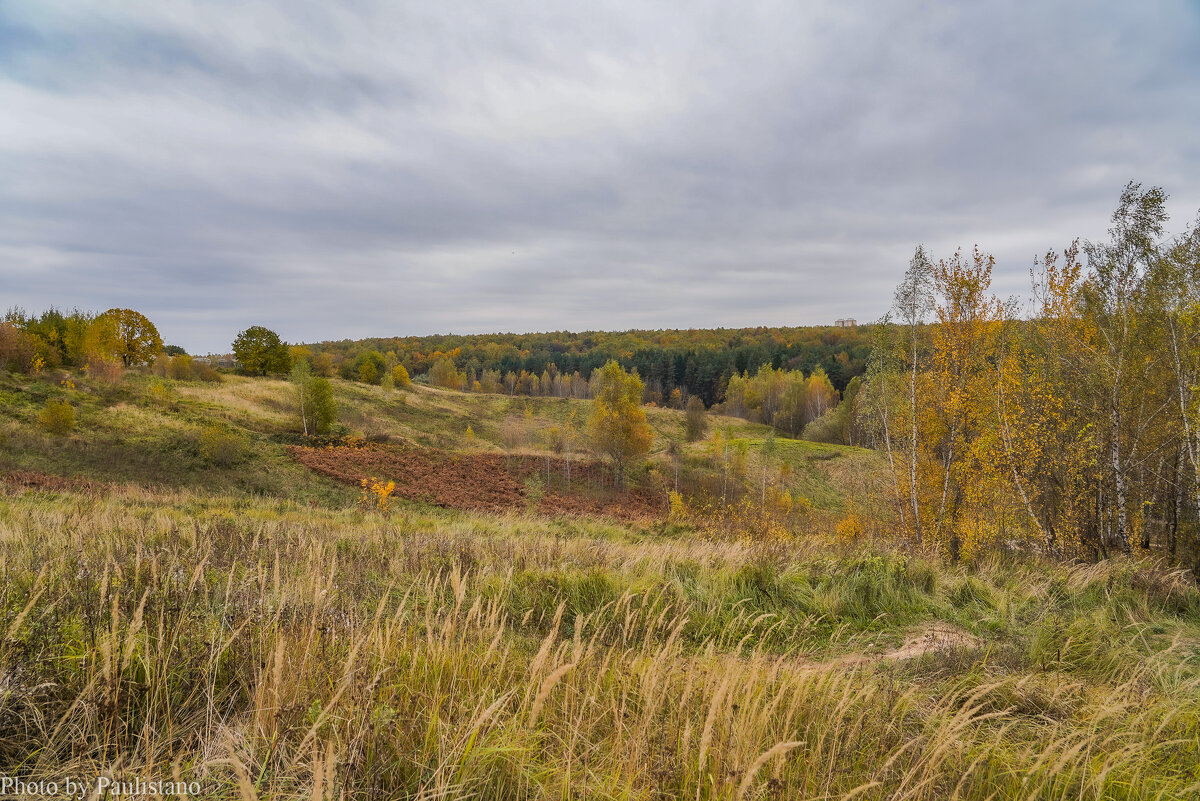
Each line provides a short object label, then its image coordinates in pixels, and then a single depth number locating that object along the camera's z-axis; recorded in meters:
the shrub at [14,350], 38.47
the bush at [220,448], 26.88
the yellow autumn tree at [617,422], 39.34
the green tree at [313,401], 37.62
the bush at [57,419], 25.66
